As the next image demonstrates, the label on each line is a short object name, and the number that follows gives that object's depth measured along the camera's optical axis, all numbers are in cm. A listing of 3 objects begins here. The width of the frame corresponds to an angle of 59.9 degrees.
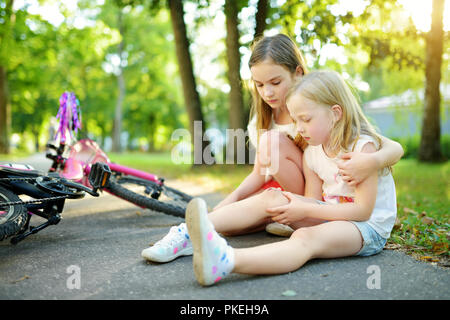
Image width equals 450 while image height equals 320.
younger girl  182
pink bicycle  293
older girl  241
